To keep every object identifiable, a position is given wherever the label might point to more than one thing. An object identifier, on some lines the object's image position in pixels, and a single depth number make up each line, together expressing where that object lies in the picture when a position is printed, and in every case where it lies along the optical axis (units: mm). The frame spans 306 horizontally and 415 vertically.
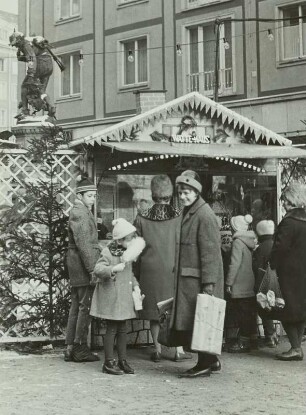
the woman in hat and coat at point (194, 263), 6645
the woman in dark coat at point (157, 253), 7785
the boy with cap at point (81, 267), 7523
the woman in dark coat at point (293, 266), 7699
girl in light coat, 6945
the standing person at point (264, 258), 8375
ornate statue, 12344
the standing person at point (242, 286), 8258
